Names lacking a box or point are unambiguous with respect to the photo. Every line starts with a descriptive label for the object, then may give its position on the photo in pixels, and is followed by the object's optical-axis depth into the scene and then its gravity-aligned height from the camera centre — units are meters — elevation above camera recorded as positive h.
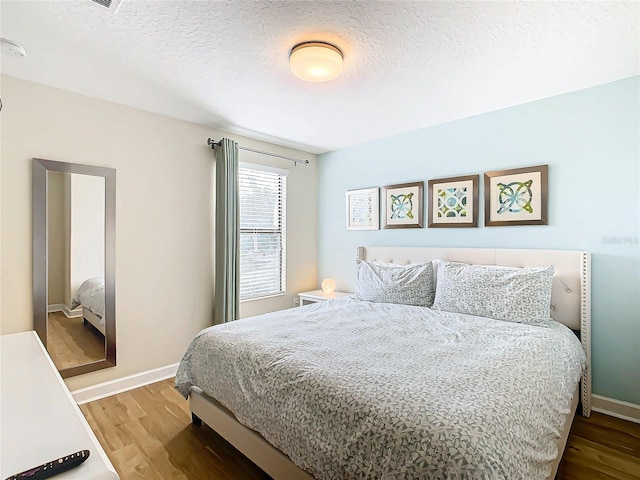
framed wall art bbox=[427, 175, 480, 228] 3.10 +0.37
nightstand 3.92 -0.72
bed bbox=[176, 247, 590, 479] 1.08 -0.64
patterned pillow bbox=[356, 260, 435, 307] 2.89 -0.43
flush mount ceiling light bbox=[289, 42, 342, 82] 1.88 +1.06
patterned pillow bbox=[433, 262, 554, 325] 2.29 -0.41
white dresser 0.79 -0.57
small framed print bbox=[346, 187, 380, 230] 3.89 +0.37
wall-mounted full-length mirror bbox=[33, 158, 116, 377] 2.41 -0.21
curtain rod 3.35 +1.02
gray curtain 3.31 +0.06
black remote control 0.74 -0.54
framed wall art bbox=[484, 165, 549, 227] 2.71 +0.37
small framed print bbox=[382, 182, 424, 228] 3.50 +0.37
